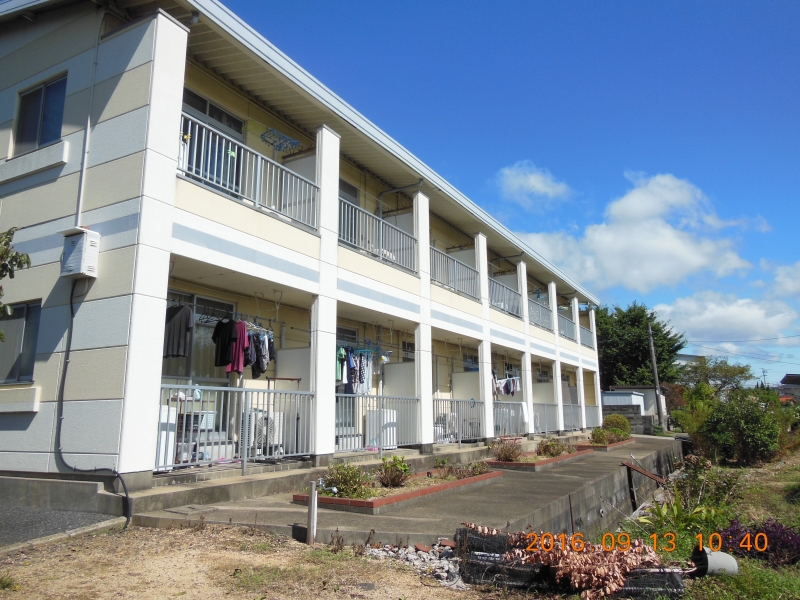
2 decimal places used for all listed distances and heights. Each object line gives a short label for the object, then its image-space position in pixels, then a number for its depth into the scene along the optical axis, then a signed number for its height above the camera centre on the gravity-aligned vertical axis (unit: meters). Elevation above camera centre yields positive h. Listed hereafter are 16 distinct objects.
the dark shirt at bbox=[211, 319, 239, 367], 10.16 +1.32
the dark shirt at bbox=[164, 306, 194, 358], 9.49 +1.36
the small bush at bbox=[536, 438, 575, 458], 15.95 -0.69
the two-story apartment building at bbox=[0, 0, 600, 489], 8.29 +2.66
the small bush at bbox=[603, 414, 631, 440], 26.47 -0.11
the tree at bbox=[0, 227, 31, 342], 7.90 +2.05
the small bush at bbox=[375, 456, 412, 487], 9.75 -0.79
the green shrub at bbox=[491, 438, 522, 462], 14.52 -0.70
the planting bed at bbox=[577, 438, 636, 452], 19.80 -0.82
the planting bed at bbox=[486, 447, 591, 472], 13.77 -0.96
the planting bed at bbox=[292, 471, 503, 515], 7.95 -1.03
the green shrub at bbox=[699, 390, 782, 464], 18.25 -0.26
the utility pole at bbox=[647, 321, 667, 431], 35.16 +1.73
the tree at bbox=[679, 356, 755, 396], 47.03 +3.52
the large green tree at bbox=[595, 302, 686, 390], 47.25 +5.48
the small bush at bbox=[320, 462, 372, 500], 8.39 -0.80
